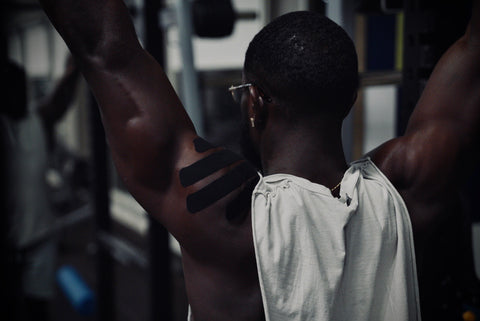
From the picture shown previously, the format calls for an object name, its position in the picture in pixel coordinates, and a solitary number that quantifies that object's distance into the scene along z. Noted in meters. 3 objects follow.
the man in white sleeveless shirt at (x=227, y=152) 0.86
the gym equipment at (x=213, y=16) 1.71
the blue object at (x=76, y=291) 2.94
